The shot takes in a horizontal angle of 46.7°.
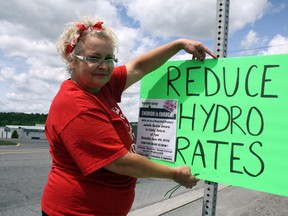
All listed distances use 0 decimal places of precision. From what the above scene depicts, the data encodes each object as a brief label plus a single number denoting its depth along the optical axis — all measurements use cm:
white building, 5134
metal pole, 200
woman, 173
